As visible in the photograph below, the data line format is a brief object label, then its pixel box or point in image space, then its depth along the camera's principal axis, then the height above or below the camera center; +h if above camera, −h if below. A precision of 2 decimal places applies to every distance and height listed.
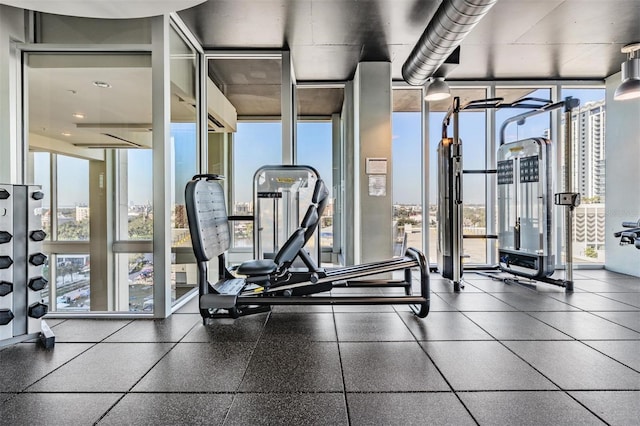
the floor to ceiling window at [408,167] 6.05 +0.74
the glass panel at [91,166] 3.57 +0.50
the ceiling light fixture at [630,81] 4.15 +1.52
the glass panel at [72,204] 3.99 +0.08
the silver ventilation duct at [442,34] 2.92 +1.72
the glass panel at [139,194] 3.63 +0.19
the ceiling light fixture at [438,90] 4.63 +1.58
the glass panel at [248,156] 5.48 +0.86
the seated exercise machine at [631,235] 3.53 -0.25
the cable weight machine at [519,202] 4.49 +0.12
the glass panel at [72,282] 3.72 -0.78
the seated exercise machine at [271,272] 3.02 -0.56
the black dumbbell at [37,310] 2.68 -0.74
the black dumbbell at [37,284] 2.65 -0.54
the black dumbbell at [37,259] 2.68 -0.36
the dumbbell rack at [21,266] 2.55 -0.40
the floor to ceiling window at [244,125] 5.03 +1.31
